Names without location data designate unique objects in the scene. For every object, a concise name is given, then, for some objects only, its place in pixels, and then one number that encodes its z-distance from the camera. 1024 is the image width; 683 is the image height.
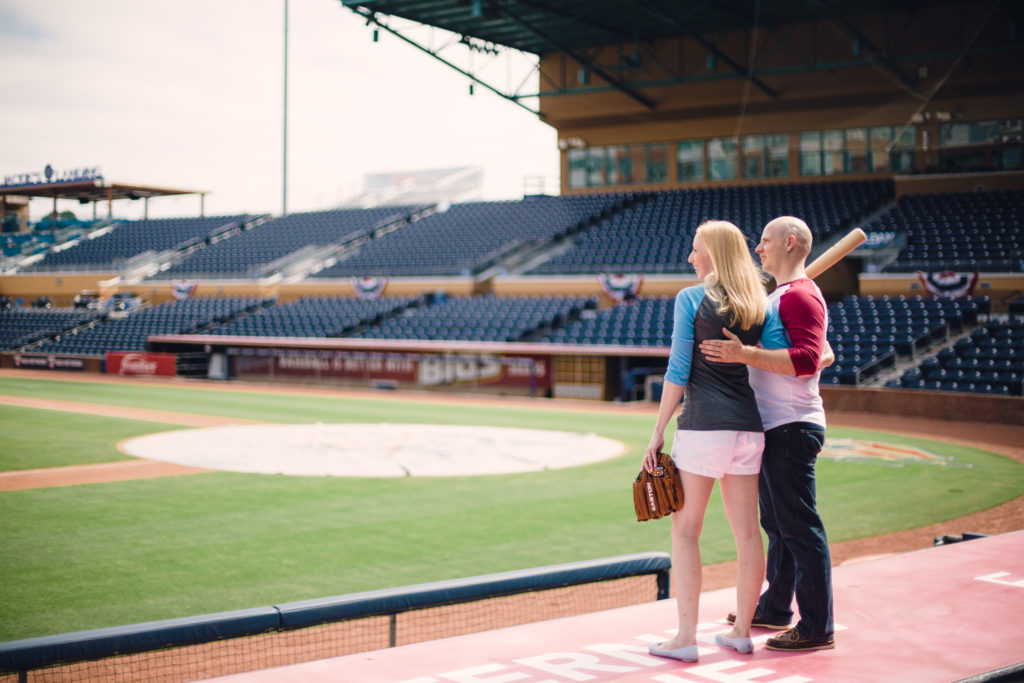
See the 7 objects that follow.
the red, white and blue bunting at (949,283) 25.78
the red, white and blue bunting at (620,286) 31.70
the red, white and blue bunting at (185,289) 45.02
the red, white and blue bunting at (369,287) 38.72
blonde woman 4.31
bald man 4.41
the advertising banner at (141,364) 34.56
